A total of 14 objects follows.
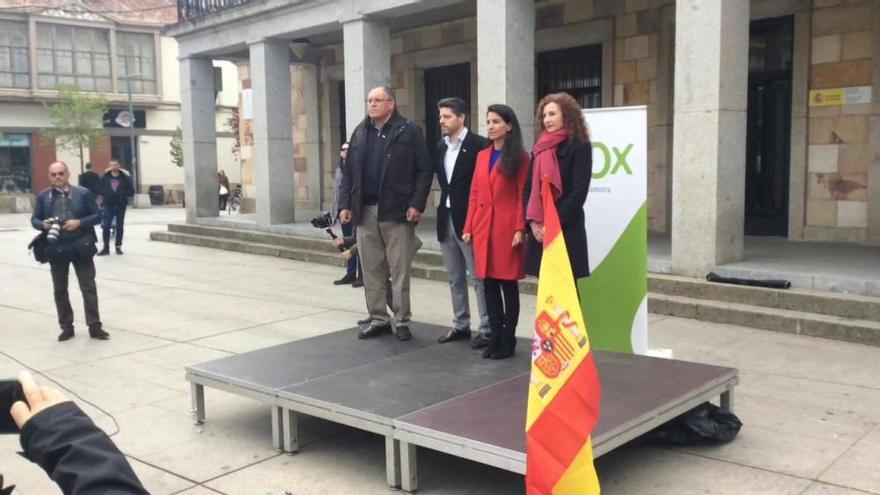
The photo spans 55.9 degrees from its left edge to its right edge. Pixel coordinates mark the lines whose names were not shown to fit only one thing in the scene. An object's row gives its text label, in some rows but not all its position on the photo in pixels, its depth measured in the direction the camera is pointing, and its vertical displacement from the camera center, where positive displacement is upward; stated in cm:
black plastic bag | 482 -156
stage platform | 421 -134
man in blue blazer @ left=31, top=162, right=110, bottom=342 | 785 -64
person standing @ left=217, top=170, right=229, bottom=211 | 2898 -72
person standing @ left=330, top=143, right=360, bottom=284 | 1106 -143
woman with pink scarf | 546 -6
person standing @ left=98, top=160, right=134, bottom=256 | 1495 -47
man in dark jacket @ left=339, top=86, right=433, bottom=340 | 650 -23
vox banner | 605 -52
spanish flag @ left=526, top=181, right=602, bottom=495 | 369 -105
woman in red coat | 575 -42
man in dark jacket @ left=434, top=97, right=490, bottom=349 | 624 -18
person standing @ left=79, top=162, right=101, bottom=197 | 1538 -21
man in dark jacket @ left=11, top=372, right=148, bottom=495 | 145 -50
